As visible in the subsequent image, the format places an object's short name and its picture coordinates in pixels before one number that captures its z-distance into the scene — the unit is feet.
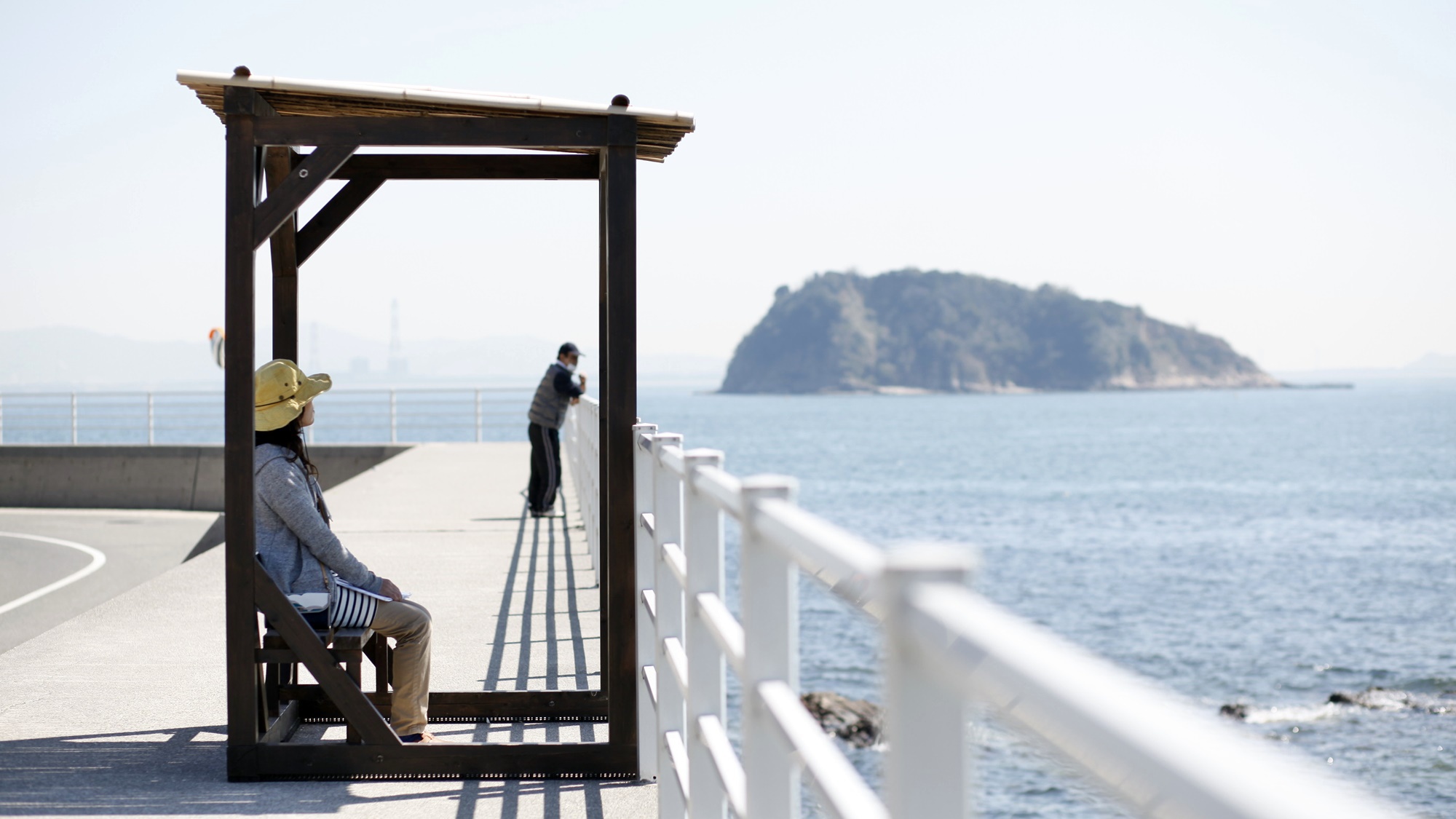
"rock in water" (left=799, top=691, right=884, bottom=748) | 74.95
